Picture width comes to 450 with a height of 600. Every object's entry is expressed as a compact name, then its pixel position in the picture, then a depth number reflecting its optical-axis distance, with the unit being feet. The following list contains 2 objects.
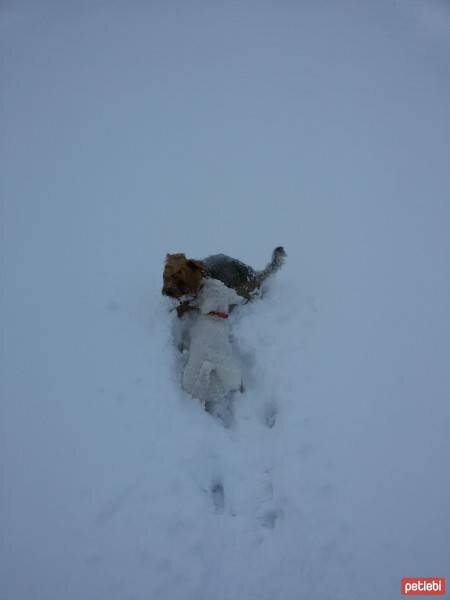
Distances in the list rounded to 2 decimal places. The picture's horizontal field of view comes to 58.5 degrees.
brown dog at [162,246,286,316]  6.86
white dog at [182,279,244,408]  6.47
